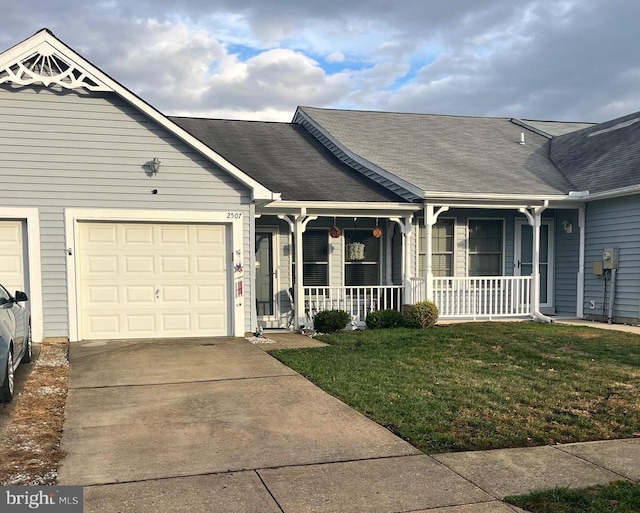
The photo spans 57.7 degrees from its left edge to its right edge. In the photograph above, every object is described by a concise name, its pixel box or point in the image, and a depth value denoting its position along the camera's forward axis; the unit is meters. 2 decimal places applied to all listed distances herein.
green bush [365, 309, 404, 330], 12.31
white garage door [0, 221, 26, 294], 9.96
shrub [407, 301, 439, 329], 12.24
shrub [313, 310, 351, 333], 11.87
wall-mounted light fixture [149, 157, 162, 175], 10.30
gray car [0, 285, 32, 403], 5.82
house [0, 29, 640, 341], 10.02
